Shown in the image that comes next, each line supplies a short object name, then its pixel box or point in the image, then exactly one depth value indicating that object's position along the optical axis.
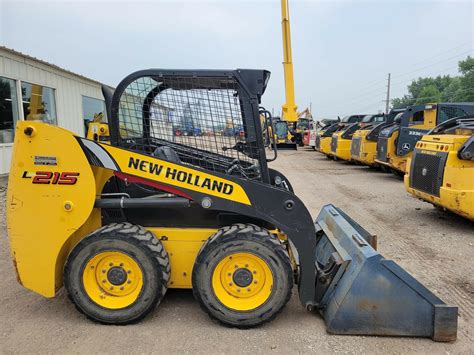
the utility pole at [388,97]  54.38
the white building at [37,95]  10.99
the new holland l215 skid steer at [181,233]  3.14
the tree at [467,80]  56.09
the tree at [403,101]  75.50
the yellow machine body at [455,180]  5.90
